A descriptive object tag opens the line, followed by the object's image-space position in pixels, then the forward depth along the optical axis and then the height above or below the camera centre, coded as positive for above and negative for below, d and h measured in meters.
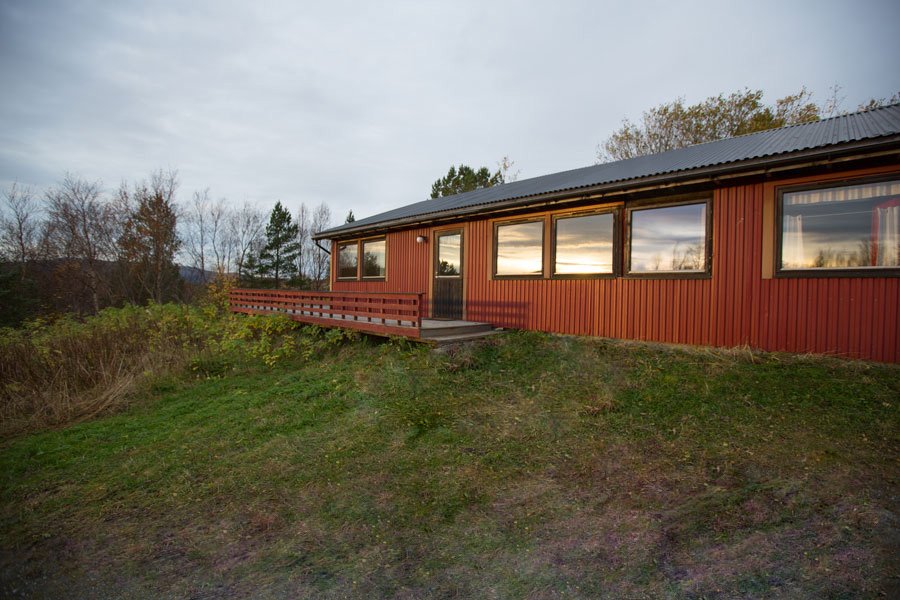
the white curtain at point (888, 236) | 4.71 +0.70
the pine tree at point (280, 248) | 28.11 +3.02
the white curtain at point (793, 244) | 5.27 +0.67
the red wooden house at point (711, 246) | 4.85 +0.74
